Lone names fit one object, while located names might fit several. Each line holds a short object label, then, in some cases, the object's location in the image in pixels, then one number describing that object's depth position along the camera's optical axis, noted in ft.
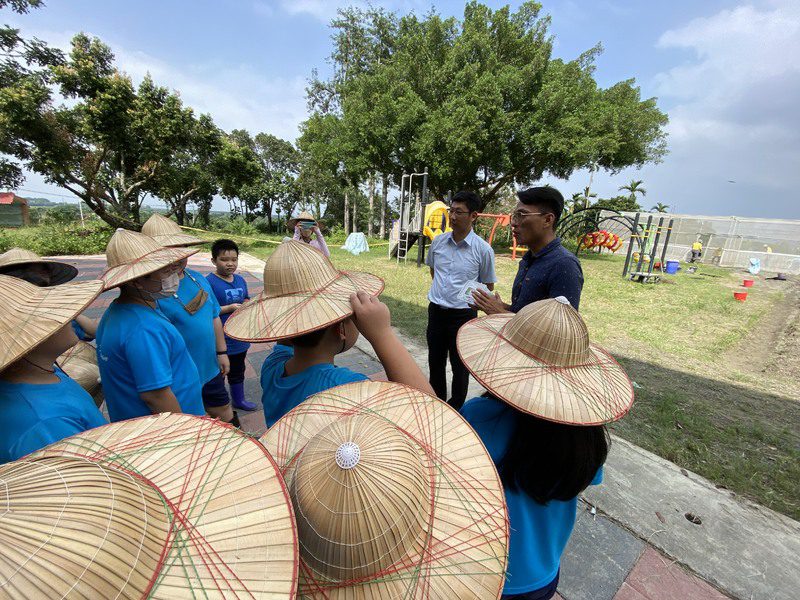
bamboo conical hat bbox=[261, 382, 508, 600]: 1.98
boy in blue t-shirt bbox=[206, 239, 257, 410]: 9.77
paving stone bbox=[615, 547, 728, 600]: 5.89
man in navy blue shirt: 6.88
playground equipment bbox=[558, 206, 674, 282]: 36.87
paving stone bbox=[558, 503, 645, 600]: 5.96
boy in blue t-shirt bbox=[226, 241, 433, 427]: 3.94
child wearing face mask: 5.05
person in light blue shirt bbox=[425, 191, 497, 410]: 10.35
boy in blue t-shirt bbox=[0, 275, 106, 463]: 3.41
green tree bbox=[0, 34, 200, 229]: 36.50
